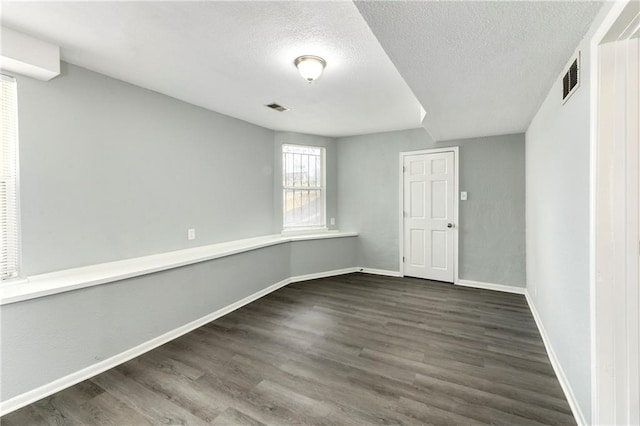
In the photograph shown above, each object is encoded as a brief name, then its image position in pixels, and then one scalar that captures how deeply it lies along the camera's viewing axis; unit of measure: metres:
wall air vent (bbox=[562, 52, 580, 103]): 1.61
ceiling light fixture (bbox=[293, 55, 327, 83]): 2.18
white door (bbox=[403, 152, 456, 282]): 4.41
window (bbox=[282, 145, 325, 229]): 4.80
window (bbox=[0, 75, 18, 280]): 2.03
